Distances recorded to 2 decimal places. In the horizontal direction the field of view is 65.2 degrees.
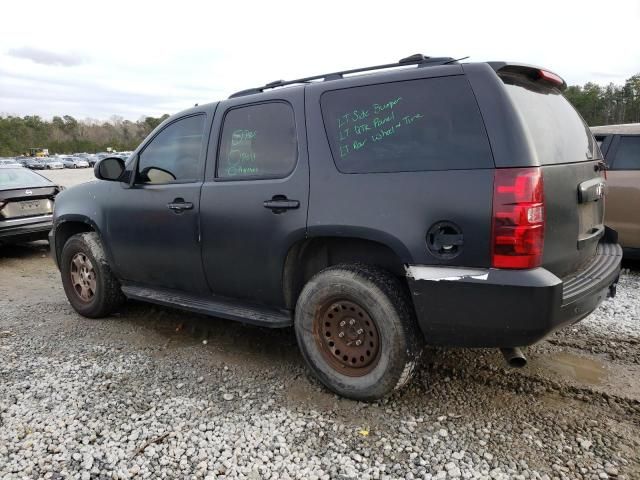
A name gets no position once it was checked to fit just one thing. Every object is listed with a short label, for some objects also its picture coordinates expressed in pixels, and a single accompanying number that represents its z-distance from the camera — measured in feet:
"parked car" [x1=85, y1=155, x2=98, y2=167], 217.48
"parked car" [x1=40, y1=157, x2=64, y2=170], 183.65
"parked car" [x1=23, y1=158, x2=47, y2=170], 176.55
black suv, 8.24
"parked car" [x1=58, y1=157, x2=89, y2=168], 196.65
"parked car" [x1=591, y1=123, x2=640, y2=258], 18.33
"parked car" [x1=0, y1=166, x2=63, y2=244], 24.71
